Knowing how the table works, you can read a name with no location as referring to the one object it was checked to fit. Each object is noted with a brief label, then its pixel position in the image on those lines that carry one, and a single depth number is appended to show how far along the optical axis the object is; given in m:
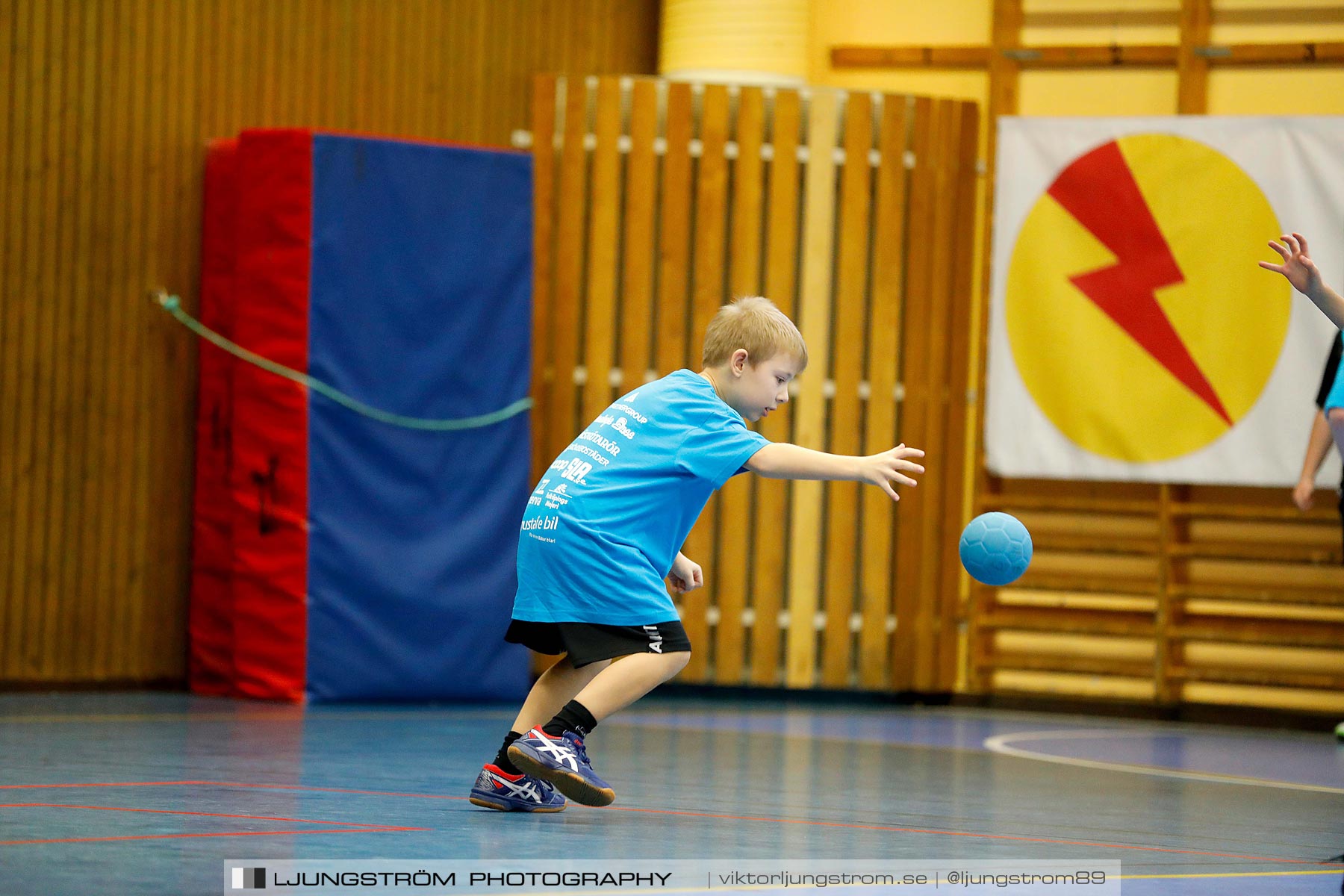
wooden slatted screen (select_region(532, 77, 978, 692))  17.39
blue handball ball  9.62
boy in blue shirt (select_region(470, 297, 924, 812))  8.56
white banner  16.94
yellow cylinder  17.92
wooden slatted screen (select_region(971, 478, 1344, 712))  17.11
